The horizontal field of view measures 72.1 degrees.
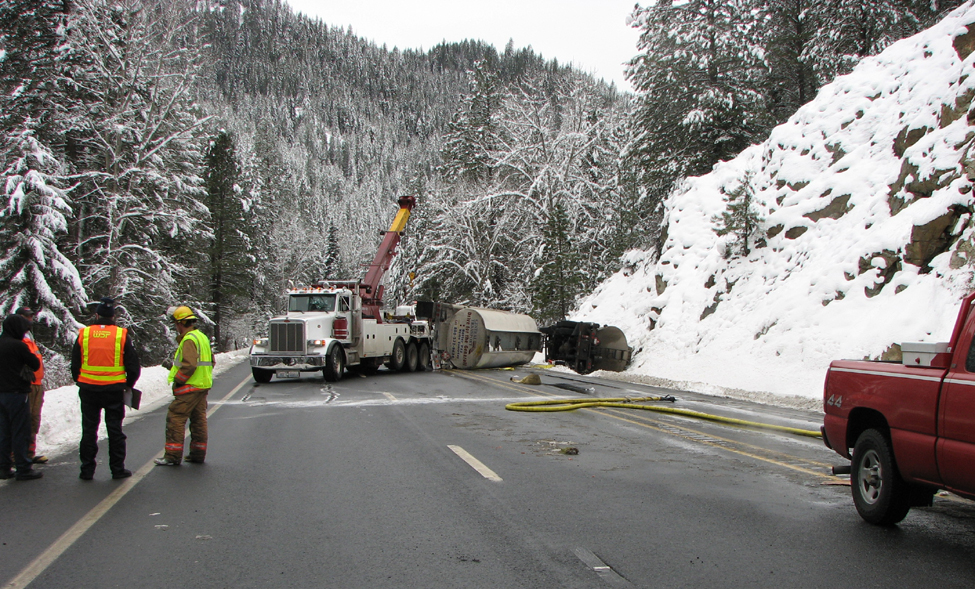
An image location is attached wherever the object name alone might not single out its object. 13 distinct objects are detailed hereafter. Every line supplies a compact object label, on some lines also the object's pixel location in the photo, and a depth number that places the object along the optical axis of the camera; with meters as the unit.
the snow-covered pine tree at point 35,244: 21.78
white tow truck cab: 20.66
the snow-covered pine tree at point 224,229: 47.72
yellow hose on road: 11.99
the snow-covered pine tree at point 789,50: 31.45
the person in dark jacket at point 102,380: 7.42
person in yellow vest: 8.08
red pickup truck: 4.66
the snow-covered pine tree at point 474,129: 55.62
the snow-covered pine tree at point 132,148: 28.91
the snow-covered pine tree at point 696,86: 30.08
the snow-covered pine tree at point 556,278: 35.31
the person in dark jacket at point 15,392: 7.38
